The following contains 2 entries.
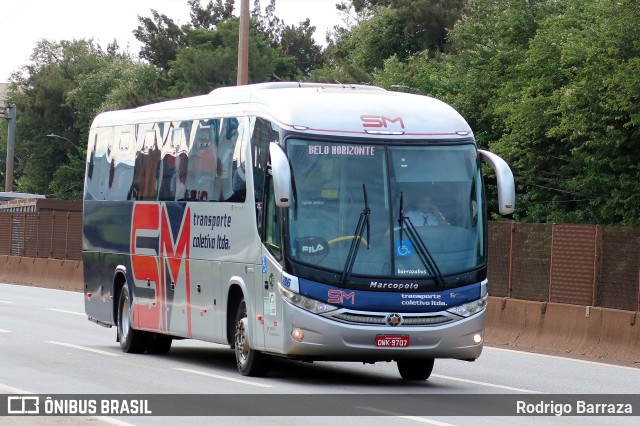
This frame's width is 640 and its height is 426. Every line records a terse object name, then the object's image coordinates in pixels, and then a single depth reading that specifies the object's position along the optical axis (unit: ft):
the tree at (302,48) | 437.99
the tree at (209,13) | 416.26
